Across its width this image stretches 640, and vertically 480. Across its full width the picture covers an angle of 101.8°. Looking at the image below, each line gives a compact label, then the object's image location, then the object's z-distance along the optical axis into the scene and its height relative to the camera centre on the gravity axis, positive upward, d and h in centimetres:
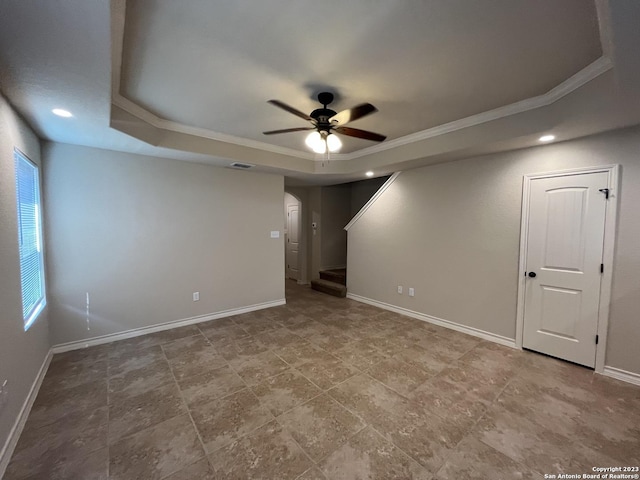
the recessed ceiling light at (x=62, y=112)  210 +91
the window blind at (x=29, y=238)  221 -15
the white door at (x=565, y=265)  266 -41
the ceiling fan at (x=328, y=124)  209 +90
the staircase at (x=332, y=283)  541 -127
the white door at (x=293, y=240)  670 -41
